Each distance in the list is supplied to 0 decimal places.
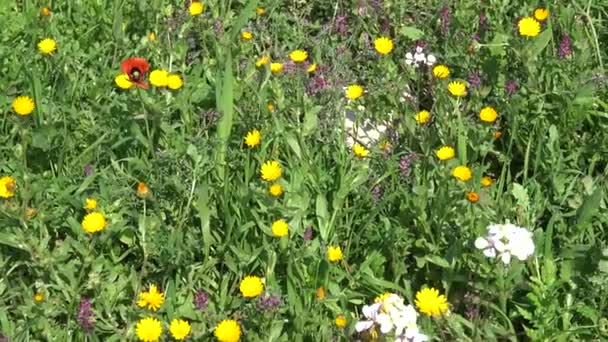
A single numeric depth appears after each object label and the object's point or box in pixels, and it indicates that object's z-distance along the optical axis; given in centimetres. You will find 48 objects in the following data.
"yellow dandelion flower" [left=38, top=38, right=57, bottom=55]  342
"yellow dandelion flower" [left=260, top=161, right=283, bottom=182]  298
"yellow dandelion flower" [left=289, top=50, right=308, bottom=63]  345
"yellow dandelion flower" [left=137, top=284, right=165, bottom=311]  277
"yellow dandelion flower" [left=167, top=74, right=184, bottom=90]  326
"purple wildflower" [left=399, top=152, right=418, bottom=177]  313
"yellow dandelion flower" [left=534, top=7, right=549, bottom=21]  352
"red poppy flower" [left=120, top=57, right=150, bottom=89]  317
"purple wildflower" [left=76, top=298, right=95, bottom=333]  271
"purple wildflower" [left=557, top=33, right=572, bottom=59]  338
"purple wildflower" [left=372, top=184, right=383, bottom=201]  310
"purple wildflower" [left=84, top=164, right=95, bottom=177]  317
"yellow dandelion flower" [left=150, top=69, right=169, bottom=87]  325
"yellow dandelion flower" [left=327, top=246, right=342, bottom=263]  284
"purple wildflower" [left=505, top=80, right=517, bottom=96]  331
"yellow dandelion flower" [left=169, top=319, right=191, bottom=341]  269
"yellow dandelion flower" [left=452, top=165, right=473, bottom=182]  295
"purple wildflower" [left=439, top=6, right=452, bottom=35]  368
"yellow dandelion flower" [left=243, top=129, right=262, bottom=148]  316
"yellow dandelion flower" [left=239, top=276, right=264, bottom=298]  275
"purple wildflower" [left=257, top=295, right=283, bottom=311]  266
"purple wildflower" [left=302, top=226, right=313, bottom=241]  290
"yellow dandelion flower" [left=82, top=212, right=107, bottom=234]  291
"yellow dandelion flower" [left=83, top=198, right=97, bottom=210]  298
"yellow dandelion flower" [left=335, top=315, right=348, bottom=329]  272
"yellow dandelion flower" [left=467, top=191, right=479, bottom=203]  282
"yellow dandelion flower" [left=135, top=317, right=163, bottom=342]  269
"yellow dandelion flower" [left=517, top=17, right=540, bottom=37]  337
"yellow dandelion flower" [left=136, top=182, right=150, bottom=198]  294
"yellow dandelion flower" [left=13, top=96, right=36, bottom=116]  318
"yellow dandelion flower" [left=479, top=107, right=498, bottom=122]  324
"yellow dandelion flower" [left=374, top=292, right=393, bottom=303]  249
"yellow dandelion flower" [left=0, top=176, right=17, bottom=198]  291
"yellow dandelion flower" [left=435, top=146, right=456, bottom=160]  303
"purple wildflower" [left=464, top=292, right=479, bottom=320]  267
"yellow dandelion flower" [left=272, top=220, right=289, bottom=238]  286
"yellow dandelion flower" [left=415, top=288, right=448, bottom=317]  262
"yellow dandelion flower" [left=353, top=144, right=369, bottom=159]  314
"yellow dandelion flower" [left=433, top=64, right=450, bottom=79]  336
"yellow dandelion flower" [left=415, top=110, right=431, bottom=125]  328
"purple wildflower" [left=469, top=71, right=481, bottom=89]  339
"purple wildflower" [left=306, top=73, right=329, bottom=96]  345
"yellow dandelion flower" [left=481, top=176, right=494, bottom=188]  303
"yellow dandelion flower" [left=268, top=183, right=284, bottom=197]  295
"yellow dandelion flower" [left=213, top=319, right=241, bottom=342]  268
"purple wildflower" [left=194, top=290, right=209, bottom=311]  277
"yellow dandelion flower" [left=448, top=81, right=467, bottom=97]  331
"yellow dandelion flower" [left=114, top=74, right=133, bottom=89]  329
